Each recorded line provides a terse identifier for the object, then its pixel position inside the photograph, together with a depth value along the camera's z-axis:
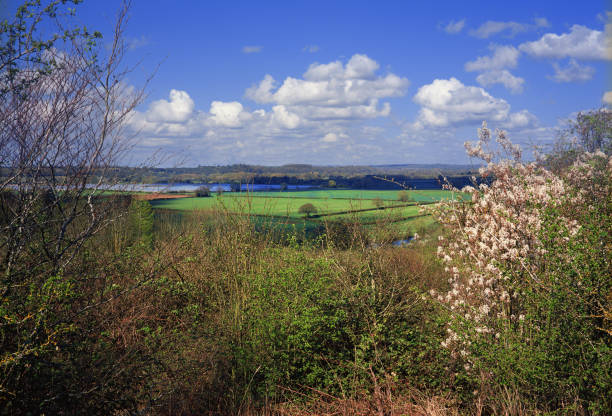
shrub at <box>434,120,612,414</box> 3.23
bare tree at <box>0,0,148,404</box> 3.29
